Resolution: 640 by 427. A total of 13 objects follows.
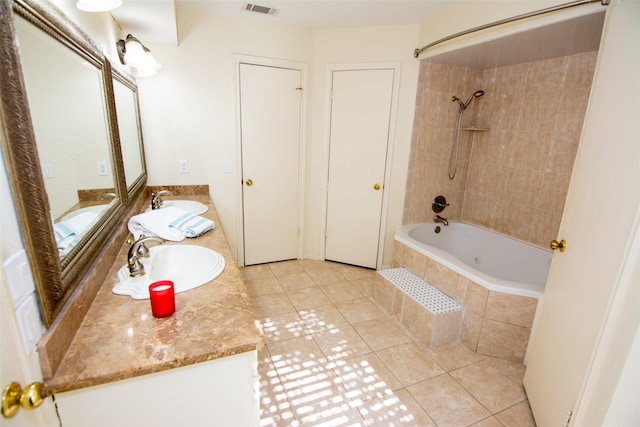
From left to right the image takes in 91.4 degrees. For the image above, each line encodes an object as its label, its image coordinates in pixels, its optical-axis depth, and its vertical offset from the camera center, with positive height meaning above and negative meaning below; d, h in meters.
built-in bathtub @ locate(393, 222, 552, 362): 1.99 -1.00
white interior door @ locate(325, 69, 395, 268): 2.96 -0.23
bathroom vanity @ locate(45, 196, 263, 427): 0.82 -0.62
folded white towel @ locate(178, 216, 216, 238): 1.77 -0.54
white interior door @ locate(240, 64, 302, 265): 2.92 -0.24
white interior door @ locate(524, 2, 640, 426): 1.10 -0.30
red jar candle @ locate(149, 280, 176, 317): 1.01 -0.54
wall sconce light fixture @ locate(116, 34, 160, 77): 1.83 +0.43
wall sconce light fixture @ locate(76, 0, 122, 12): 1.08 +0.42
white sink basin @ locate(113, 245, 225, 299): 1.19 -0.59
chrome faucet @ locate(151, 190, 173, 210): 2.19 -0.50
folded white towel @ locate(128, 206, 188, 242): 1.67 -0.51
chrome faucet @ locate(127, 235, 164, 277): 1.25 -0.52
